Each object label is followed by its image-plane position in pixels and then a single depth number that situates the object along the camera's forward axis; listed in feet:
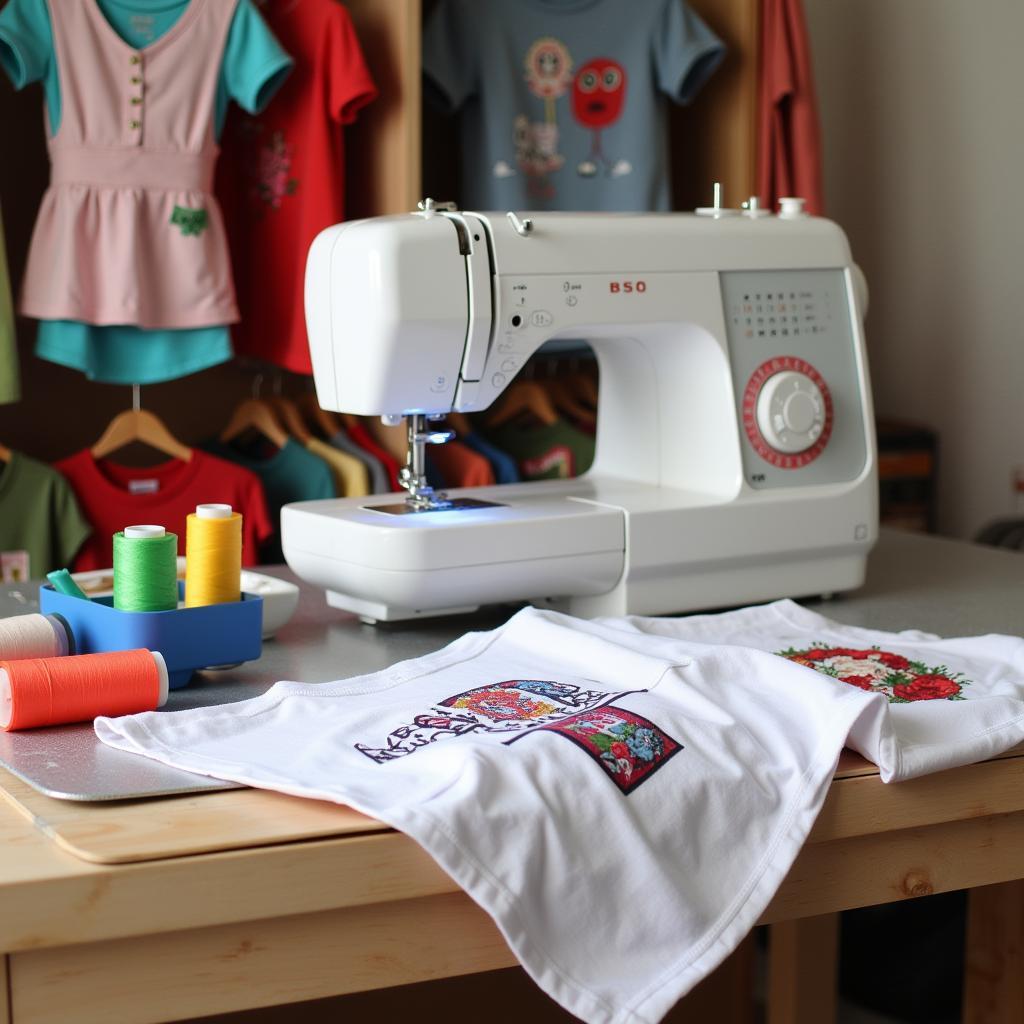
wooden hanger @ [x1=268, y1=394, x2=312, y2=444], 8.81
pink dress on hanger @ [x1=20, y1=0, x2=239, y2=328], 7.97
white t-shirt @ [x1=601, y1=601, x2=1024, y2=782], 3.63
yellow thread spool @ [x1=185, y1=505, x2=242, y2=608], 4.27
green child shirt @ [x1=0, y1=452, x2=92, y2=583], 7.93
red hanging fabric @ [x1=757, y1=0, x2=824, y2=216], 9.48
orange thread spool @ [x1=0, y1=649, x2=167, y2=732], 3.67
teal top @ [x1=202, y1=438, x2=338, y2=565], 8.45
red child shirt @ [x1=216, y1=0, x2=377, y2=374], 8.32
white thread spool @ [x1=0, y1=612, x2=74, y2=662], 4.06
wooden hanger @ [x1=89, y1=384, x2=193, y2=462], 8.04
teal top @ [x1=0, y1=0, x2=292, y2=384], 7.91
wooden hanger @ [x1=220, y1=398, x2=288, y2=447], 8.80
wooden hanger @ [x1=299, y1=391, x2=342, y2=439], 8.91
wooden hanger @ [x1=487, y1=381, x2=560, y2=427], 9.57
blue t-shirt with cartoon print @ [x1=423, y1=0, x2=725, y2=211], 9.02
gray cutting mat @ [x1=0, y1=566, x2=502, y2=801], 3.31
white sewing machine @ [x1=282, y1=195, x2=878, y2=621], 4.79
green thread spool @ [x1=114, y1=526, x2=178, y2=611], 4.07
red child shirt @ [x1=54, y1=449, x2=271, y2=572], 8.13
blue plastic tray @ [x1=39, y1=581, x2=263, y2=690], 4.05
